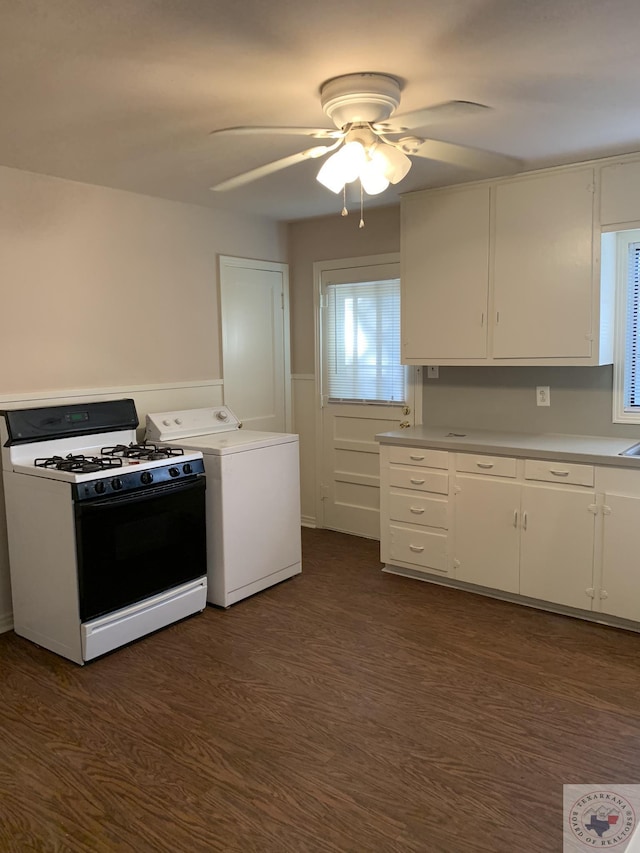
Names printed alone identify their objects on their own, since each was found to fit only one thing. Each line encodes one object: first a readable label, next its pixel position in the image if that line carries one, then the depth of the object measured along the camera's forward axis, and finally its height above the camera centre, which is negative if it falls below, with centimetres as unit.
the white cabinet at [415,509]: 389 -93
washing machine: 365 -82
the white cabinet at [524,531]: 338 -95
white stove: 303 -82
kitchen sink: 333 -50
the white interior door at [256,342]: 468 +13
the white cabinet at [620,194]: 329 +80
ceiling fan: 229 +80
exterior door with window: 467 -20
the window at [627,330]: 362 +12
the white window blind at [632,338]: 362 +8
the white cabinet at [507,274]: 349 +46
